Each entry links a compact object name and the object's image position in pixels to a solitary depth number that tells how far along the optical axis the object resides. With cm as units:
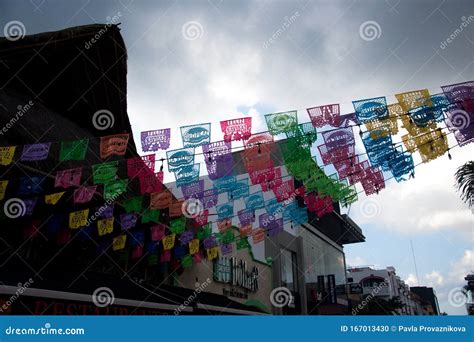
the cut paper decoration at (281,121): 903
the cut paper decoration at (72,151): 920
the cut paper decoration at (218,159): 911
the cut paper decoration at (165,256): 1511
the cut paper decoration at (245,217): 1490
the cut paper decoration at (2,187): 863
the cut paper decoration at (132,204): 1155
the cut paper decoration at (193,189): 1133
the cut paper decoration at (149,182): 1018
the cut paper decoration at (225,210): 1380
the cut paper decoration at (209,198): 1184
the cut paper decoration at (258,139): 926
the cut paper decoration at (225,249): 1818
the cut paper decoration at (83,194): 990
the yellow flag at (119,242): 1273
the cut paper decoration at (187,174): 966
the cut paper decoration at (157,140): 907
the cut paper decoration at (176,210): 1226
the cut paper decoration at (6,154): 832
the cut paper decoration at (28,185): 927
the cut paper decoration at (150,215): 1221
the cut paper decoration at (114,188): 1014
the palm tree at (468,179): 945
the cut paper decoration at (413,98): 831
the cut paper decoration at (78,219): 1041
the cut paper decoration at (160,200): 1158
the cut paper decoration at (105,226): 1131
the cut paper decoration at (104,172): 989
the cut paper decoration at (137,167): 996
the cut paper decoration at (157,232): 1348
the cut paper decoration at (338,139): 959
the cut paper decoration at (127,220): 1191
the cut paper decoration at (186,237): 1492
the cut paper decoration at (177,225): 1392
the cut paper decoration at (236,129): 891
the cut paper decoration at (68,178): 936
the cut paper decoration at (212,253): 1707
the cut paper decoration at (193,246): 1532
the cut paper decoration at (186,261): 1612
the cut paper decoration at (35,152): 880
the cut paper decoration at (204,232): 1572
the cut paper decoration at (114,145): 934
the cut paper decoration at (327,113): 886
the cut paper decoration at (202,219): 1409
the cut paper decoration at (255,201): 1377
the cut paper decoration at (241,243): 1664
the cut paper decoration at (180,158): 929
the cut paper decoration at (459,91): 823
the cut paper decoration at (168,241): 1395
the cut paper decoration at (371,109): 848
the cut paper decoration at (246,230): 1644
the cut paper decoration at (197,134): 902
